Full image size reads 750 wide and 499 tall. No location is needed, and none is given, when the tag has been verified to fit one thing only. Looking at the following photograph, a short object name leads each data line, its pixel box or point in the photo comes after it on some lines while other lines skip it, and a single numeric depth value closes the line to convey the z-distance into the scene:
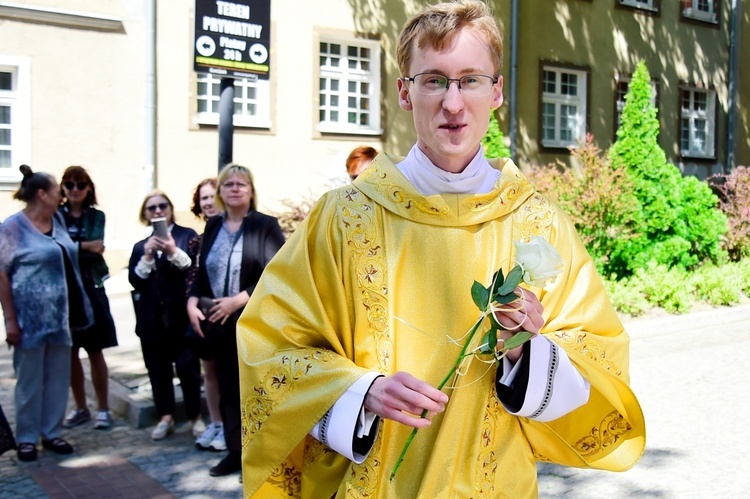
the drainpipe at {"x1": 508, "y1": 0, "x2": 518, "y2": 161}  18.44
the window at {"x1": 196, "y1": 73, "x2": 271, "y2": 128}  14.73
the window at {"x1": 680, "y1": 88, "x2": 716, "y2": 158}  23.02
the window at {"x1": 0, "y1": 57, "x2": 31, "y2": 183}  12.87
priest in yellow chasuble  1.94
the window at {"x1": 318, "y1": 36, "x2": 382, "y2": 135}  16.25
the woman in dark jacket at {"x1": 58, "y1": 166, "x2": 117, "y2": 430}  6.30
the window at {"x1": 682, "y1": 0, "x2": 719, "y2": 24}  22.25
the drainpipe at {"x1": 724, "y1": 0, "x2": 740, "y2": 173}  23.41
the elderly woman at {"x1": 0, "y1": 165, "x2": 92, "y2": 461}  5.64
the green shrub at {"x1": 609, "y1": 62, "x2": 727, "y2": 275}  12.35
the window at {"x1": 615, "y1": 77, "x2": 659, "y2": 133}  20.89
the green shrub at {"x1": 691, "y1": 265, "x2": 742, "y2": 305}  11.41
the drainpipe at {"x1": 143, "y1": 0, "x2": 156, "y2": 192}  13.67
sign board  6.02
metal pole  6.48
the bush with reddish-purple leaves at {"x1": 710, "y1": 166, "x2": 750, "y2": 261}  14.04
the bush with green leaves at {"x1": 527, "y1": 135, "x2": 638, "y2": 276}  11.67
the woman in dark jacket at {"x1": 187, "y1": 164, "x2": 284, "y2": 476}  5.38
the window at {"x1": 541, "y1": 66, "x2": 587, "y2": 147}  19.80
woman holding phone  6.13
